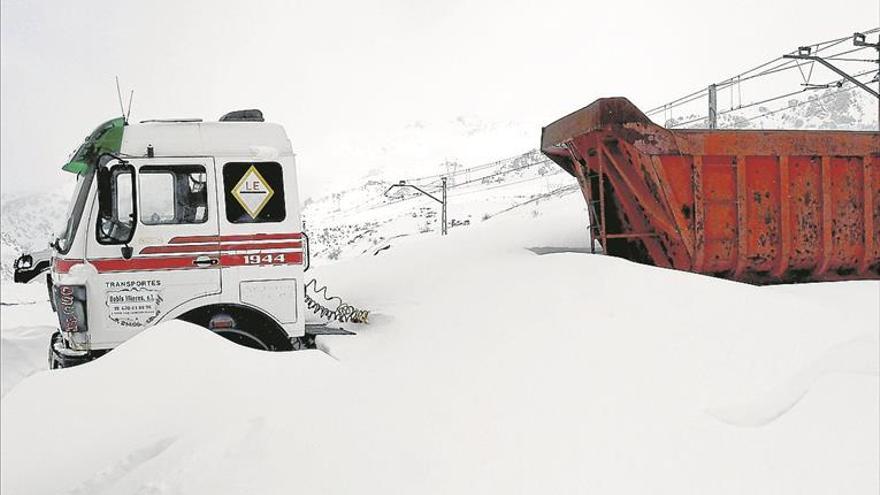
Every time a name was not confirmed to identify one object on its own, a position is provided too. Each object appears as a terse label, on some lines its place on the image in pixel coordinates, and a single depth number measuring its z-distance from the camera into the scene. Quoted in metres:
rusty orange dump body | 6.54
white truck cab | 5.09
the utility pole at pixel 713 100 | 13.52
